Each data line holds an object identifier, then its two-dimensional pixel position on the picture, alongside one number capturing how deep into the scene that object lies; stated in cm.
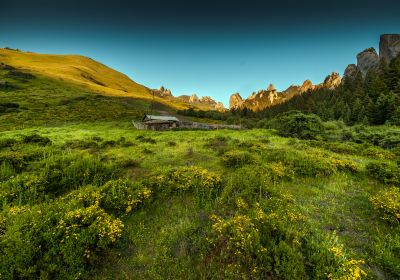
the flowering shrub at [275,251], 457
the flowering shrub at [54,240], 455
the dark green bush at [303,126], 2683
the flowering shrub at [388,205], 665
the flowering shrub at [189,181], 888
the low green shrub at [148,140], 2192
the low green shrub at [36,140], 1950
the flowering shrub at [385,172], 994
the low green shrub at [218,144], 1624
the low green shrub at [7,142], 1745
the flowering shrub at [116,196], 711
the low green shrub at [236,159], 1242
